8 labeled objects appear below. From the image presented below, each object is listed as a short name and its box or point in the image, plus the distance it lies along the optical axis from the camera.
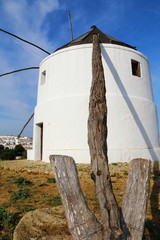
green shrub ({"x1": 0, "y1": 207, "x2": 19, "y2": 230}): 3.17
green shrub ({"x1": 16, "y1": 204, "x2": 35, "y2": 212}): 3.90
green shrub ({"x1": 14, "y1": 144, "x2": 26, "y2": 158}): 14.65
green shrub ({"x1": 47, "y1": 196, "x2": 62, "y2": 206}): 4.29
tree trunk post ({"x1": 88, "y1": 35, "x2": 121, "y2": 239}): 2.04
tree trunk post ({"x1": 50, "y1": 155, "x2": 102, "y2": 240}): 1.95
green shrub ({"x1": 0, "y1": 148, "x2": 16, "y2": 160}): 13.50
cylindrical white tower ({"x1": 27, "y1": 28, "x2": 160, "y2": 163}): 9.24
